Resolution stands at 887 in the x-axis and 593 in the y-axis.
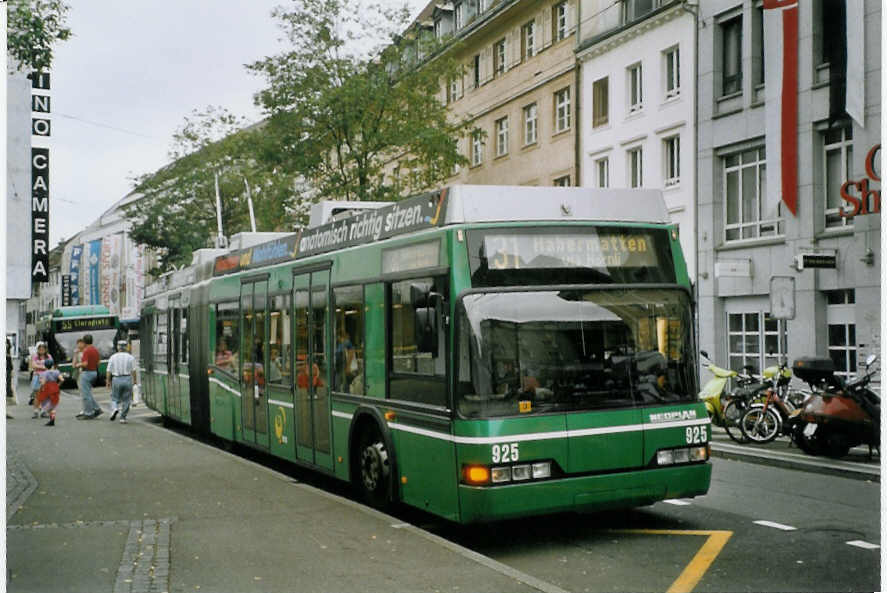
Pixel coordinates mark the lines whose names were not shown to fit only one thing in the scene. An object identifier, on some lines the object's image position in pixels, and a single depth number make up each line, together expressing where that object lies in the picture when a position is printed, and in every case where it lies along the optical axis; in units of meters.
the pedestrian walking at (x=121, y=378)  22.25
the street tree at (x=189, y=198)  44.62
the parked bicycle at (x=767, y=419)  16.49
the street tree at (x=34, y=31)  11.48
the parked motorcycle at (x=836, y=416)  14.34
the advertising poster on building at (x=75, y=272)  74.69
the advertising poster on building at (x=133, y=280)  72.25
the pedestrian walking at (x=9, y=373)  24.01
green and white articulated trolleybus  8.27
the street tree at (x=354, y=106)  32.41
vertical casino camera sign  20.84
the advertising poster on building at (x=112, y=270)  72.88
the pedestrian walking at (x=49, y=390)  21.28
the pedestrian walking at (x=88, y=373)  22.55
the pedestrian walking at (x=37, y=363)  25.44
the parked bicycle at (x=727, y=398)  17.77
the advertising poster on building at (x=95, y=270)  74.44
